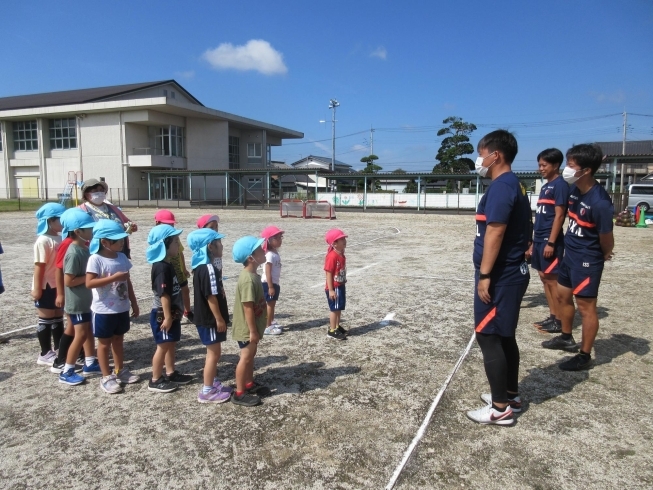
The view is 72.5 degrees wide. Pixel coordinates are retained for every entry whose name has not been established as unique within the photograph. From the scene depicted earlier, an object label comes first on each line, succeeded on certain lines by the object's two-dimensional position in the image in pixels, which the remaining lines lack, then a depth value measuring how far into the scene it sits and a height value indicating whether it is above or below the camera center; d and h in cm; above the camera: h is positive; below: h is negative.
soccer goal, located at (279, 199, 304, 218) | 2933 -73
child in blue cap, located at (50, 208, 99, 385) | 378 -78
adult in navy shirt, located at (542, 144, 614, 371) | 396 -34
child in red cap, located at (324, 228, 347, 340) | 487 -90
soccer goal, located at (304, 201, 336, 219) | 2762 -79
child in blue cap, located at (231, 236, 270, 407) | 331 -89
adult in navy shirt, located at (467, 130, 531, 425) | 294 -45
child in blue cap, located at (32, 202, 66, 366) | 414 -82
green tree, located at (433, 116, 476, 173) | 5291 +588
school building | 4284 +532
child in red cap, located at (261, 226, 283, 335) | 489 -88
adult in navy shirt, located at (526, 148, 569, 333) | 474 -33
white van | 2534 +21
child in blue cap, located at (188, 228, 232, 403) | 331 -81
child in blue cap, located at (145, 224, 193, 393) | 350 -86
